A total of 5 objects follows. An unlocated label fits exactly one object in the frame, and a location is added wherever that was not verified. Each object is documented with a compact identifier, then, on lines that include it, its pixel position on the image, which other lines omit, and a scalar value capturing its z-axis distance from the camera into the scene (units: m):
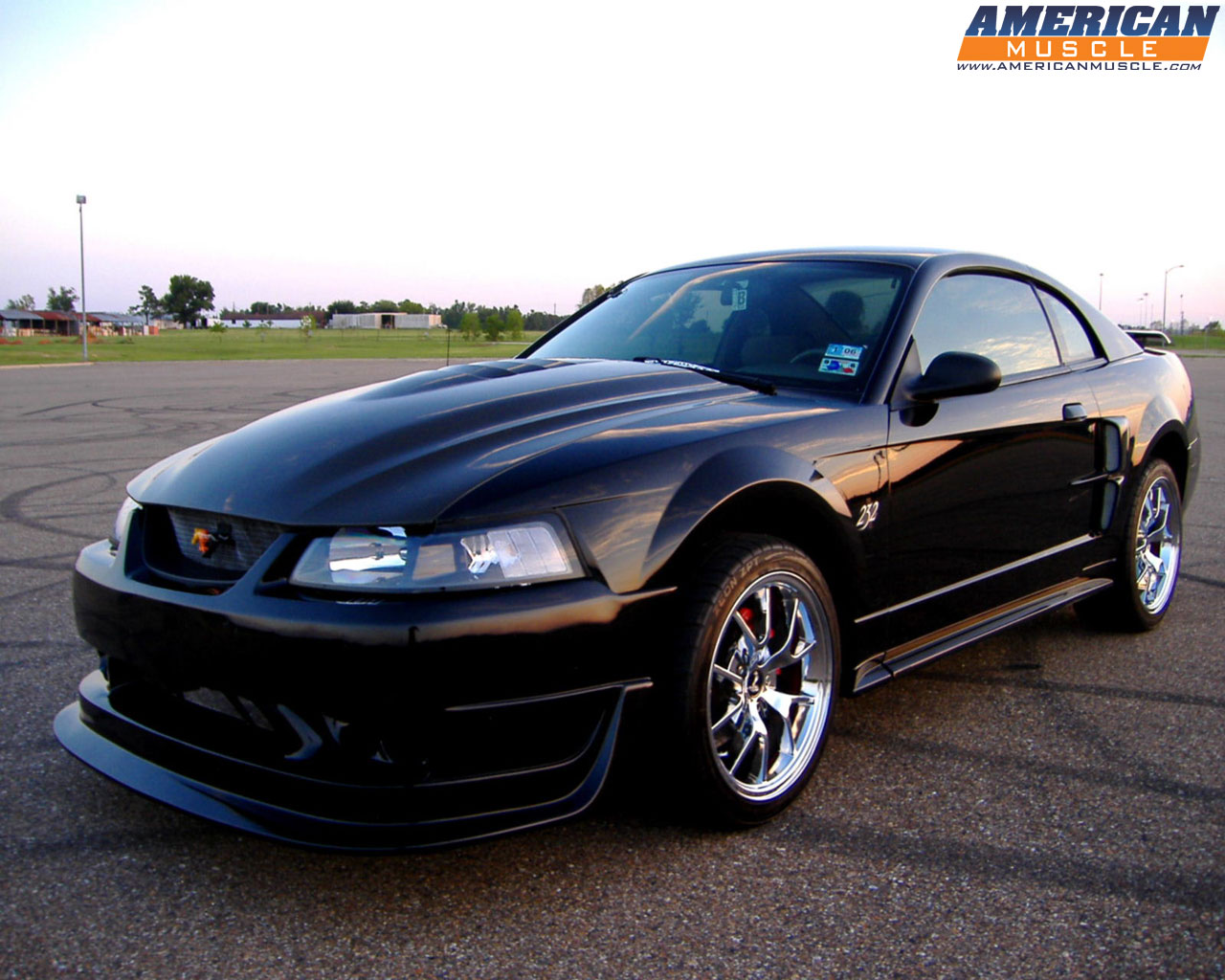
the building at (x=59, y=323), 128.88
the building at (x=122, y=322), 131.43
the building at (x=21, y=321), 124.88
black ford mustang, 2.12
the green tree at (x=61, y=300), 145.62
